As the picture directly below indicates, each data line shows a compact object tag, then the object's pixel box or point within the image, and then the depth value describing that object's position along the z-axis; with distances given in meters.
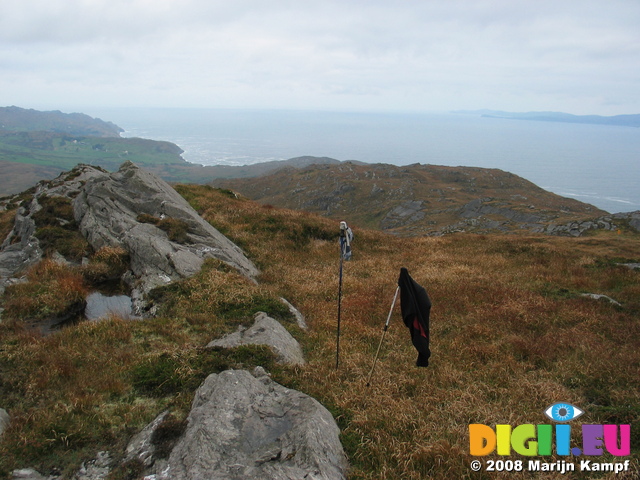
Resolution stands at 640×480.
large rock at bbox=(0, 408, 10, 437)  6.39
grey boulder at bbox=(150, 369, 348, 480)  5.71
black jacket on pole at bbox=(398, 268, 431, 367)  8.56
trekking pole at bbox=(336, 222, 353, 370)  10.76
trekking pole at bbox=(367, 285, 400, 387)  9.02
